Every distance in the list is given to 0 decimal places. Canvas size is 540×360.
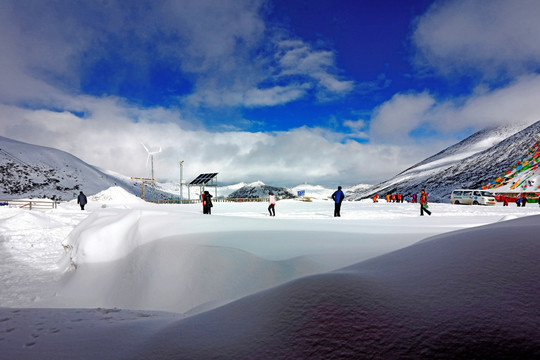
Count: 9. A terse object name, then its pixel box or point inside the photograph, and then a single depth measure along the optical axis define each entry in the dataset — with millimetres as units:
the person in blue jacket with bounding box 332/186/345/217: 14664
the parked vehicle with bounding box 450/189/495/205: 25988
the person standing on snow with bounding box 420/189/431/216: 14970
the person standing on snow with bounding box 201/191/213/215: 15203
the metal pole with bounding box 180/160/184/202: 45381
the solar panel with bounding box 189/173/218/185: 48241
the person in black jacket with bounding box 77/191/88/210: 23336
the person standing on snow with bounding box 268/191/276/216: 16406
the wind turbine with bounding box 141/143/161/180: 50288
